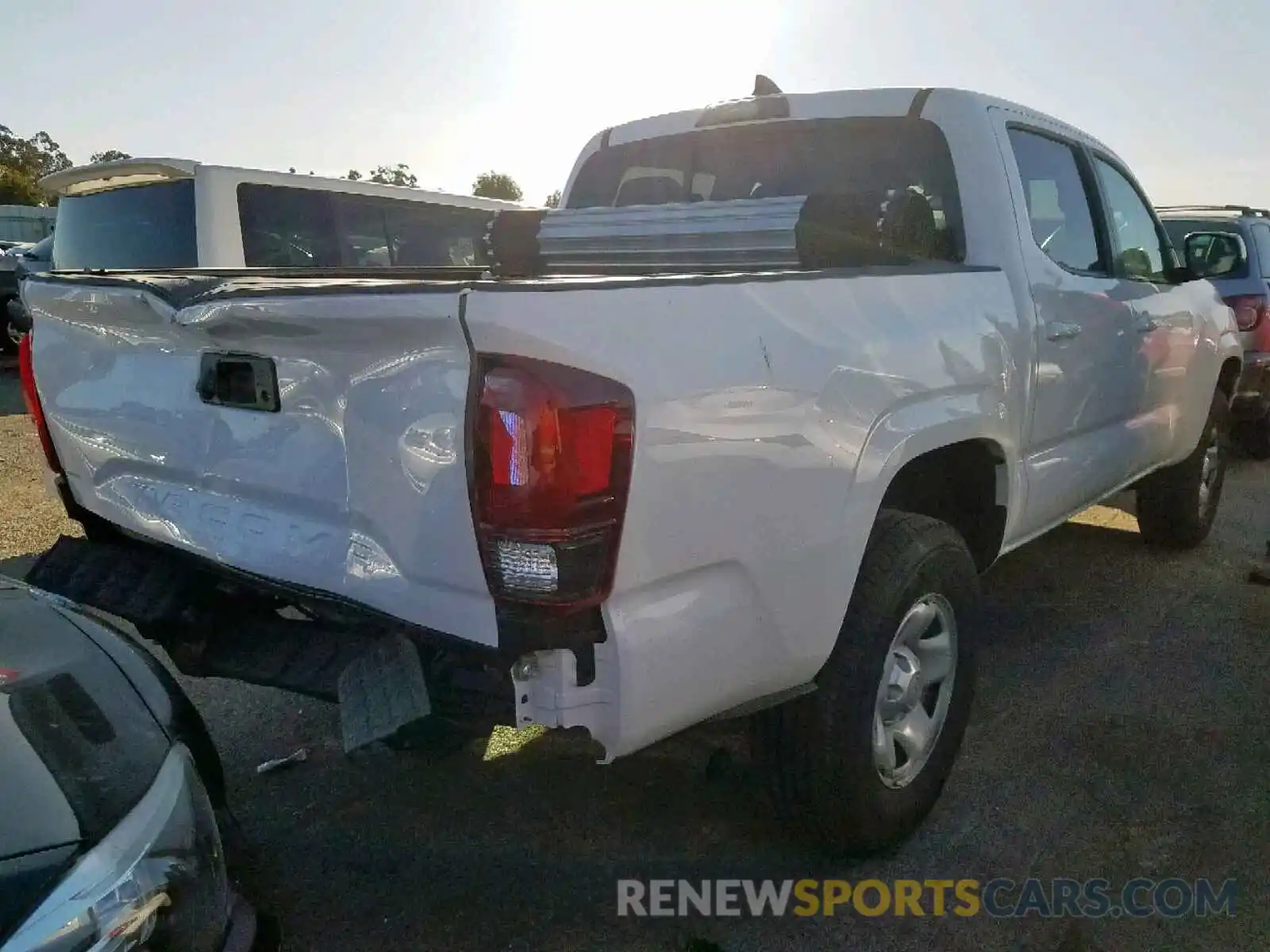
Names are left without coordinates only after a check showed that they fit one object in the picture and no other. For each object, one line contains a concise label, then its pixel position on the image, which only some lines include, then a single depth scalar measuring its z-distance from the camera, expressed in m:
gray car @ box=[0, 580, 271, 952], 1.36
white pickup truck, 1.81
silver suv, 7.07
